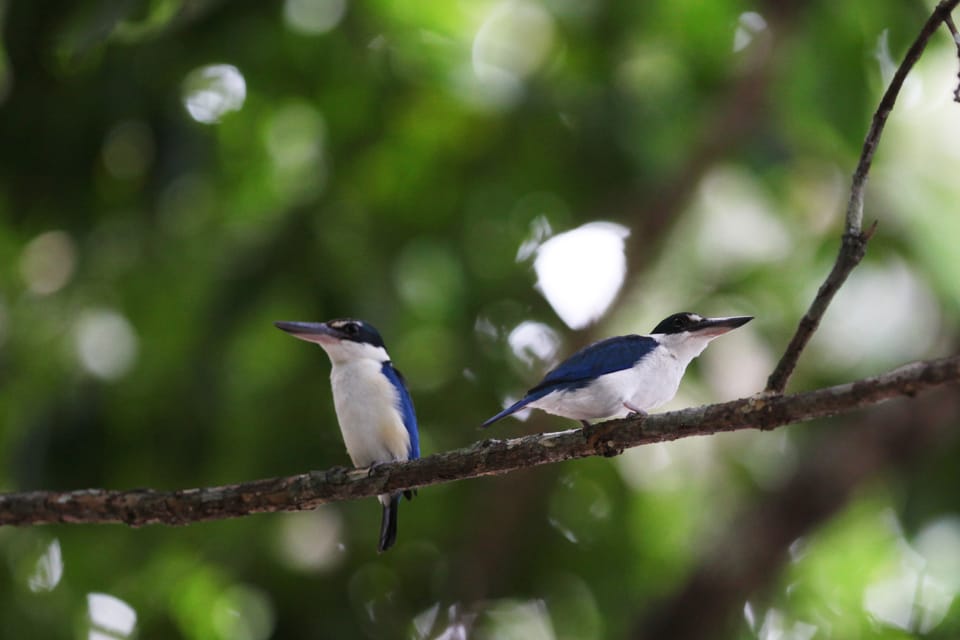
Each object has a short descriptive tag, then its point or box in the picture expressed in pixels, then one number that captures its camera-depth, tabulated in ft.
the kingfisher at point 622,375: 23.21
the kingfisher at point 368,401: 31.73
